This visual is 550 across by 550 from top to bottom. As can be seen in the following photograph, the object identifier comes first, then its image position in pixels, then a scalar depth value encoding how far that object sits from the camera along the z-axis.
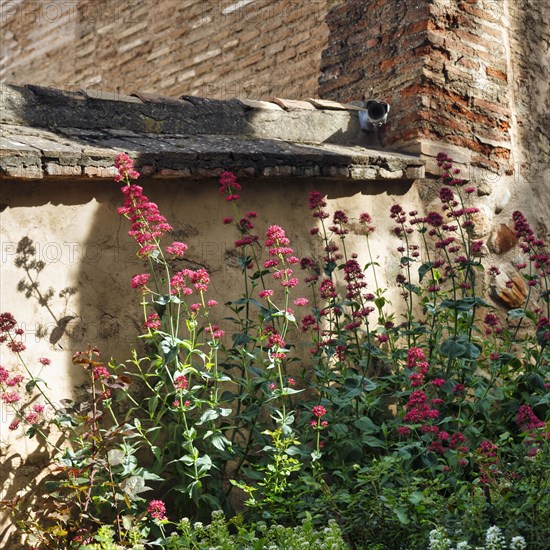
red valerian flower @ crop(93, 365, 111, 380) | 3.26
